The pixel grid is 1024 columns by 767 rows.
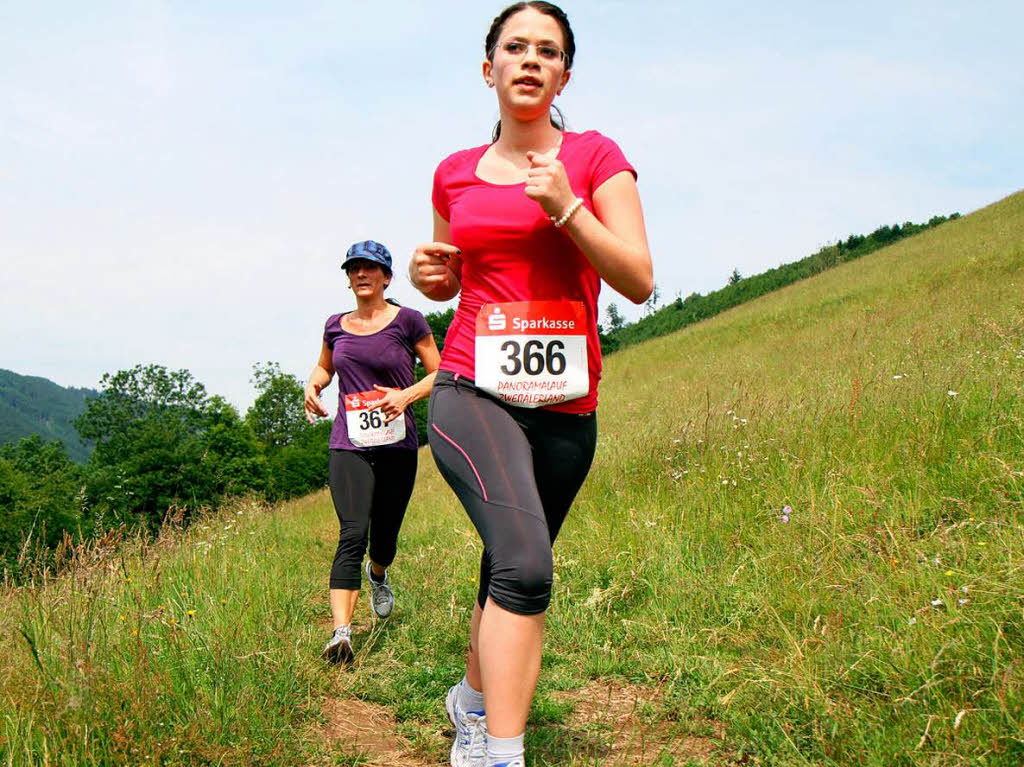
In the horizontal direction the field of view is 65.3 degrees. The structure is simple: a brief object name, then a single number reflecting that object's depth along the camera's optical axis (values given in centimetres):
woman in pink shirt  219
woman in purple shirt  443
